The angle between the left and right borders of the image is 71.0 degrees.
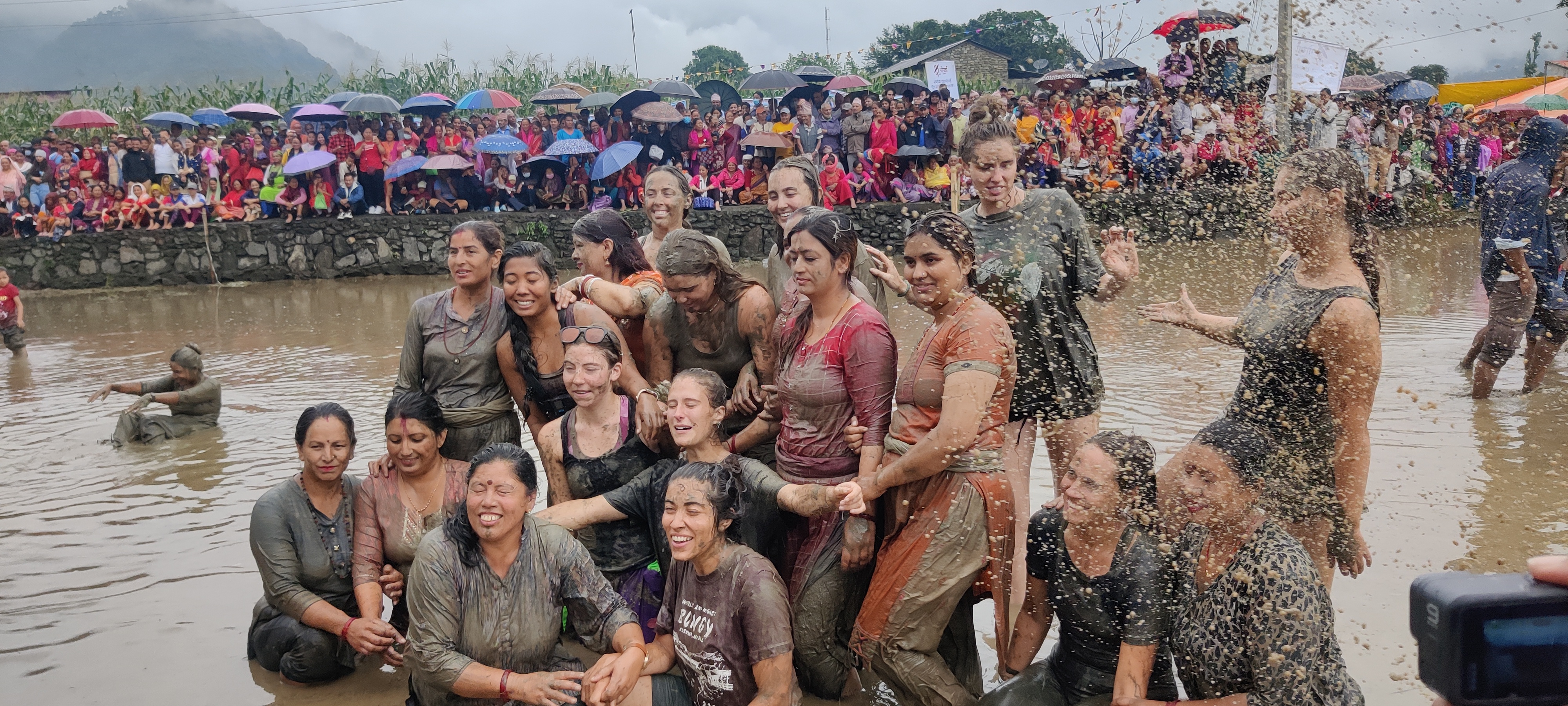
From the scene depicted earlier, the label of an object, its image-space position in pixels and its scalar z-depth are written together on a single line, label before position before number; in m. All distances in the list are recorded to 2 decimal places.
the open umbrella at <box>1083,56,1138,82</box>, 16.72
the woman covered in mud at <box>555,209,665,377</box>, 4.39
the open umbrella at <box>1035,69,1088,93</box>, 16.47
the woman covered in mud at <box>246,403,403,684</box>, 3.99
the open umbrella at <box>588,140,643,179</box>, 15.84
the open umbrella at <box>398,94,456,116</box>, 18.28
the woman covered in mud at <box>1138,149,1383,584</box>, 3.11
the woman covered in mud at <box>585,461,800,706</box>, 3.27
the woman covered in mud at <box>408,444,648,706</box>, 3.32
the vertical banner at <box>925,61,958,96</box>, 17.92
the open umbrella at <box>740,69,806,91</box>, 18.92
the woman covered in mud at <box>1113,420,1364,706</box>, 2.74
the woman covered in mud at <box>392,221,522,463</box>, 4.48
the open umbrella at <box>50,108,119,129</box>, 17.95
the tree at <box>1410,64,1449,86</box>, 28.78
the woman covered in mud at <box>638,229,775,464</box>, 3.95
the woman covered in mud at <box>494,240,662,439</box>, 4.35
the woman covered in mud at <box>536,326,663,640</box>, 3.96
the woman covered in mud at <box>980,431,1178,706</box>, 3.08
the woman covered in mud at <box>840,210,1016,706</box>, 3.30
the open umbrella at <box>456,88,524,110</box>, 18.97
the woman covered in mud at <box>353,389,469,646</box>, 4.12
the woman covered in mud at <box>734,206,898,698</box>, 3.53
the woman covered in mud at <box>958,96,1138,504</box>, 3.96
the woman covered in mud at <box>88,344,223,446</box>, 7.44
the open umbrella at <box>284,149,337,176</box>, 15.83
